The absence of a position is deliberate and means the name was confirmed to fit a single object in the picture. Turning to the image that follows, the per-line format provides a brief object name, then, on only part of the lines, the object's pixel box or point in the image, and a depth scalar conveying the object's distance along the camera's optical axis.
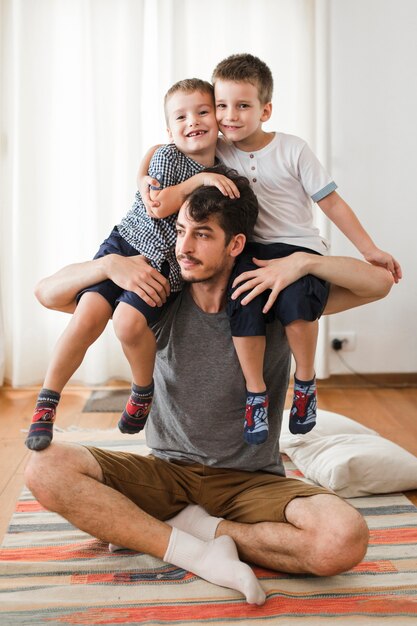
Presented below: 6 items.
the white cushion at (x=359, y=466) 2.87
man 2.10
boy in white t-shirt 2.17
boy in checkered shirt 2.15
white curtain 4.37
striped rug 1.96
